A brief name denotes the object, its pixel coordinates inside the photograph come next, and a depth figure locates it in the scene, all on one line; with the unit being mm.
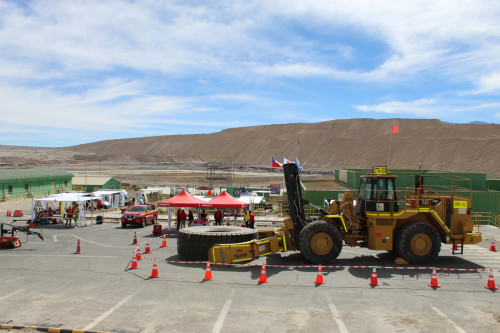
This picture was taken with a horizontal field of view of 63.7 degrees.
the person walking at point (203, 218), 24878
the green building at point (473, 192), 30266
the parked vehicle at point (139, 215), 25016
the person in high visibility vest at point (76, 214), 25391
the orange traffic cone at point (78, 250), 16138
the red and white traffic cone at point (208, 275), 11672
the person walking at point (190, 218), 24570
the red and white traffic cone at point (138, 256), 14617
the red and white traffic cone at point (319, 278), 11307
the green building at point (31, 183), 40375
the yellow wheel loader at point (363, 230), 13508
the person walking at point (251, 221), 21844
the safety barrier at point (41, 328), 7773
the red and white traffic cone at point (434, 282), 11094
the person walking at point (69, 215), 25250
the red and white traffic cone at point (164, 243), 18044
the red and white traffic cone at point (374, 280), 11242
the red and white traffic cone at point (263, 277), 11492
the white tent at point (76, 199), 25406
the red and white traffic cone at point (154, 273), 11984
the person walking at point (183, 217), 23547
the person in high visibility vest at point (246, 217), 22372
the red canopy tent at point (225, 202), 22375
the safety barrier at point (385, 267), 12820
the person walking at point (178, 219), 23484
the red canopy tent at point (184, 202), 22797
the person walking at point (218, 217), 24156
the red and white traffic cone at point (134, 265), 13160
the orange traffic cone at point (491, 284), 10984
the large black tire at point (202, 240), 14453
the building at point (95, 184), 46750
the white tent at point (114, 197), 36069
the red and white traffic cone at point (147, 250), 16372
